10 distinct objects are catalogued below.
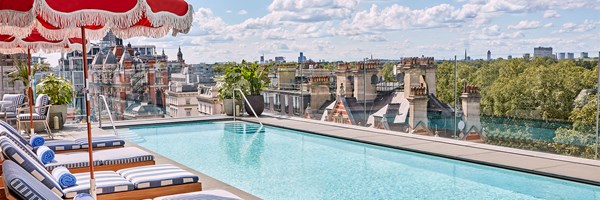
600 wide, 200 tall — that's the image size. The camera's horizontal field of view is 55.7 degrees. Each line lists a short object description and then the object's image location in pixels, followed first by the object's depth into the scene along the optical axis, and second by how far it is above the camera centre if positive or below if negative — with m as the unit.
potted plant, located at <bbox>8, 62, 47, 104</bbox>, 11.37 +0.31
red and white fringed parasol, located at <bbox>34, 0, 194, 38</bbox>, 3.58 +0.50
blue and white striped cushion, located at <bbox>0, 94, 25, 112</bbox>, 10.34 -0.27
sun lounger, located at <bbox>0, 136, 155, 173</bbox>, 5.93 -0.78
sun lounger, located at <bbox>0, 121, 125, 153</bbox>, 7.07 -0.72
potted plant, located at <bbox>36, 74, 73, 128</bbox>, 11.59 -0.08
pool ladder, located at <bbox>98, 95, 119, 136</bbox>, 12.09 -0.46
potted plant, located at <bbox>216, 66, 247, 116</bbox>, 14.16 +0.00
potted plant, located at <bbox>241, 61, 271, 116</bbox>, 14.15 +0.06
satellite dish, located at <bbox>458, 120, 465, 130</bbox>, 9.26 -0.67
